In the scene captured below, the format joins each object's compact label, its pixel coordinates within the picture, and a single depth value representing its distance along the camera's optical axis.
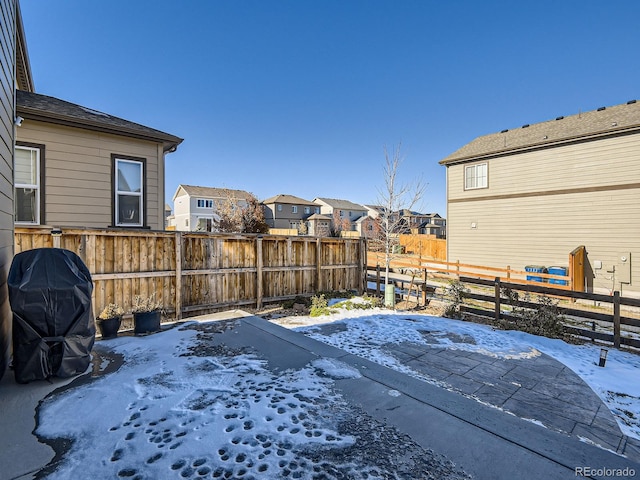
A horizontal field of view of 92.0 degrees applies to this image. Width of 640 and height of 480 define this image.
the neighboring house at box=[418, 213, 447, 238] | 43.91
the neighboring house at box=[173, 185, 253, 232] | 33.28
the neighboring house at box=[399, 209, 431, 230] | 52.01
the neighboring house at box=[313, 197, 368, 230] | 45.08
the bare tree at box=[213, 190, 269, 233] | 22.98
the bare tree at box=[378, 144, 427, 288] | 9.81
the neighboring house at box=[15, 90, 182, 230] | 6.05
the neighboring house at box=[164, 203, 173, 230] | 49.41
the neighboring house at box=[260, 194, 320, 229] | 38.41
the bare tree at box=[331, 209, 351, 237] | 41.44
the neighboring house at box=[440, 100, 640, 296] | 10.35
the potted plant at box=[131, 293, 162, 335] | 5.11
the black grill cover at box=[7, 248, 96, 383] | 2.96
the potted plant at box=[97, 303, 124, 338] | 4.90
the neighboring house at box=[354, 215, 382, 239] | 43.12
